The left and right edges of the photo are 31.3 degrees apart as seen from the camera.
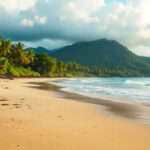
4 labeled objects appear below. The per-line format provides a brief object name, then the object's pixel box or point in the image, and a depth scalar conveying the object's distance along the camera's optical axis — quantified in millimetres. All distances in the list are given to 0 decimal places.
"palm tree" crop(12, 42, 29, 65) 93500
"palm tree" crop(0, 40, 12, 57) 81500
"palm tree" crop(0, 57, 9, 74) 68788
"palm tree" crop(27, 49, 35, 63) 105375
